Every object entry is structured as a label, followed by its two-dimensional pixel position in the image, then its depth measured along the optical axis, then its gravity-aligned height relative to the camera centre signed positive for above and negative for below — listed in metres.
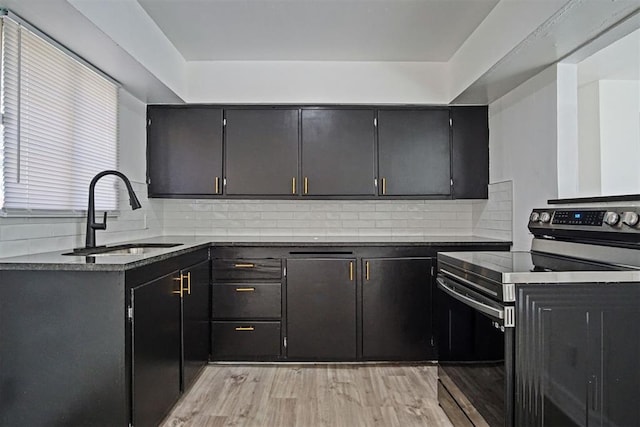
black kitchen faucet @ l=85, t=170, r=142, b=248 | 2.42 +0.00
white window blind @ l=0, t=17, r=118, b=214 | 1.98 +0.48
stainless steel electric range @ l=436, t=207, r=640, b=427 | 1.59 -0.48
